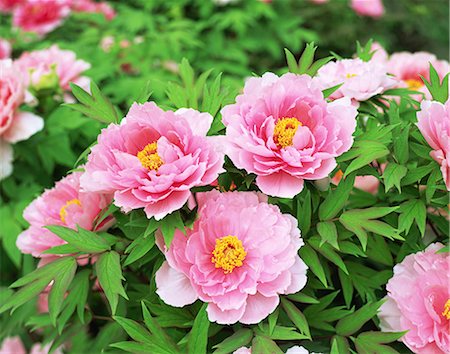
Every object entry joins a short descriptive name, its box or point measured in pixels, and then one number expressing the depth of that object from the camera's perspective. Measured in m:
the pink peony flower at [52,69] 1.37
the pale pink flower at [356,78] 0.95
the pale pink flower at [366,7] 2.61
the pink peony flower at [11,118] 1.25
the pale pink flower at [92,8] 2.30
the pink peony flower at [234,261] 0.77
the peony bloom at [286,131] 0.79
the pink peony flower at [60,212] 0.92
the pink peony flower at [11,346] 1.36
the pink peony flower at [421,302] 0.83
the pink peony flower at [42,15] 2.00
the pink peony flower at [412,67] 1.21
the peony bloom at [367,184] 1.07
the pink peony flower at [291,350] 0.76
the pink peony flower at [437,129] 0.81
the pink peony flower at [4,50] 1.77
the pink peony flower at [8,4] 2.15
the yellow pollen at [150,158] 0.80
